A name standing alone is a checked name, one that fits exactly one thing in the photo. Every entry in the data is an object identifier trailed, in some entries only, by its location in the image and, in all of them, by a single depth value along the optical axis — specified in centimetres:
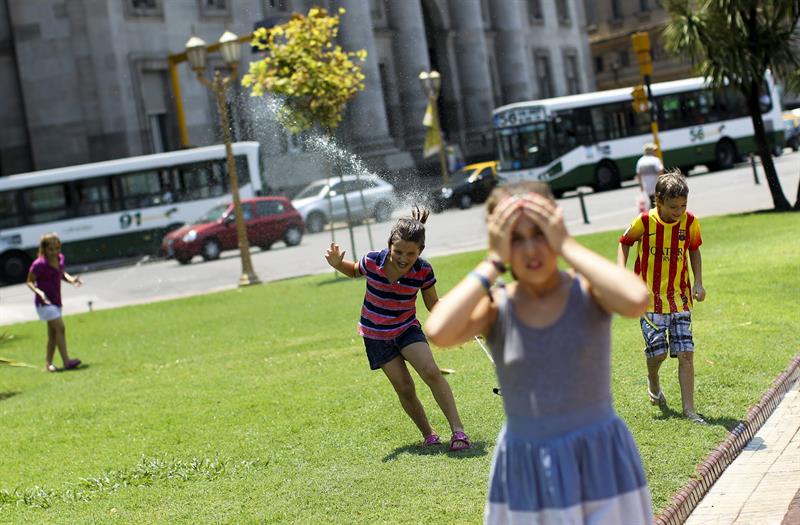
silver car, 3559
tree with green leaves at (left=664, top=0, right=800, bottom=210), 2298
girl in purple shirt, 1413
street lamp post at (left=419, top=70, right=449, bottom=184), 4325
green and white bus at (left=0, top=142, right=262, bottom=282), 3653
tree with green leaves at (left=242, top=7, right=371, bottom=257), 2295
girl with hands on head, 354
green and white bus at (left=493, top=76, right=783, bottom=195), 4112
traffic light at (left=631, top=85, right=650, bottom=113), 2464
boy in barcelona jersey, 737
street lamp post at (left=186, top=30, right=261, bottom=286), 2392
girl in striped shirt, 703
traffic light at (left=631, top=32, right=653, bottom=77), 2309
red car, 3388
